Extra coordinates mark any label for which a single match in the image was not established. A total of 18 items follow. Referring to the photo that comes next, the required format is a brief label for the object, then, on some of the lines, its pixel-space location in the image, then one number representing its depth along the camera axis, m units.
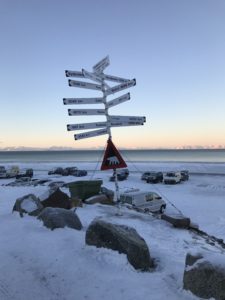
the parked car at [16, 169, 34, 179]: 36.92
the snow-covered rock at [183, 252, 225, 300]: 3.41
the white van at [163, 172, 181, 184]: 28.49
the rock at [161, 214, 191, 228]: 7.84
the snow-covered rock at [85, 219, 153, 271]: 4.46
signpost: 7.20
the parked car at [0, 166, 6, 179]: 37.14
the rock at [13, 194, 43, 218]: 7.83
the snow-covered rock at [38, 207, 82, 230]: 6.10
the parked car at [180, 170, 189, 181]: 30.90
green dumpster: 10.90
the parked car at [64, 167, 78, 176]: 39.56
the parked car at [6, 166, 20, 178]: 37.51
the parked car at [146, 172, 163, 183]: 29.76
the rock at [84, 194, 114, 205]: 10.35
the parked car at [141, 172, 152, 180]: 31.70
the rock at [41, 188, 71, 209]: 9.03
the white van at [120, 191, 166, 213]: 13.55
